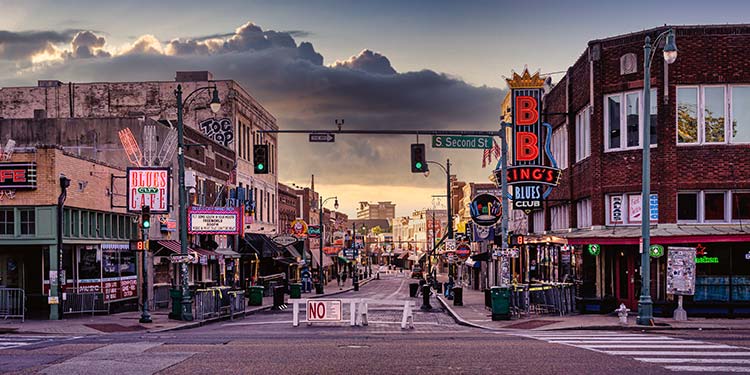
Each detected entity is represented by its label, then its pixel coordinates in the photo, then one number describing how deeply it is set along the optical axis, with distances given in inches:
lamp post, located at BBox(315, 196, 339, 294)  2465.6
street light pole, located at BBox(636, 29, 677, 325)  979.3
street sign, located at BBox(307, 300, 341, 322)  1034.7
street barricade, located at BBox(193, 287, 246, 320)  1185.4
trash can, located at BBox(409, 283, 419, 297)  2149.4
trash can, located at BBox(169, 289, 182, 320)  1179.3
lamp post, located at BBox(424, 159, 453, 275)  2121.1
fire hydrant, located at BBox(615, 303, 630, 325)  998.4
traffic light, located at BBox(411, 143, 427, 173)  1136.8
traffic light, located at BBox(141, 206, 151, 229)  1115.9
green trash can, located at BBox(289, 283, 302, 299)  1863.9
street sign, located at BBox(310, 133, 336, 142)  1175.7
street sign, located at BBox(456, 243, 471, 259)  1980.8
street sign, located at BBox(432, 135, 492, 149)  1130.0
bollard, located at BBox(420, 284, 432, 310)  1532.7
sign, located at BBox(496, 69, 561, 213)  1449.3
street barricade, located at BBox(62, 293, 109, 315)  1181.7
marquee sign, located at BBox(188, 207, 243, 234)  1680.6
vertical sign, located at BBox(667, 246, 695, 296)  1050.7
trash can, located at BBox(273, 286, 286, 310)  1596.9
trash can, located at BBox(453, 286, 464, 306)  1614.2
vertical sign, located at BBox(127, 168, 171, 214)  1230.3
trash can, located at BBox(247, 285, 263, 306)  1676.9
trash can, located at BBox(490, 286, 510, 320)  1138.6
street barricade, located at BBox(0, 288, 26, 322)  1119.6
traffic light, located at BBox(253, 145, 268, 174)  1134.4
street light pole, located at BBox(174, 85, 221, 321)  1163.9
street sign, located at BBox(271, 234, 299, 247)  2293.3
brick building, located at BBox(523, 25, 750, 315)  1115.9
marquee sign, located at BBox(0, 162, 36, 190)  1147.3
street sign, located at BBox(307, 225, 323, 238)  2915.8
